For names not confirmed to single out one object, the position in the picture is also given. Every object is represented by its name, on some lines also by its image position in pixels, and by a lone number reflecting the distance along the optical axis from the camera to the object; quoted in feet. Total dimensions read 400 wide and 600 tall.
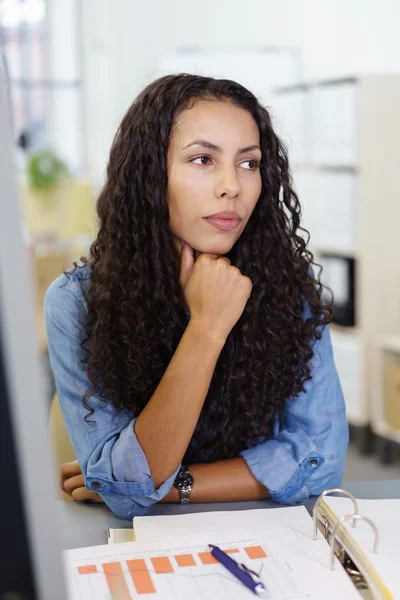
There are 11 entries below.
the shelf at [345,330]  12.32
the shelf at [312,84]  11.95
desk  3.47
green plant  19.22
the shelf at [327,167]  12.24
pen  2.69
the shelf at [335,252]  12.37
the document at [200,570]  2.69
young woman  3.86
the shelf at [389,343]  11.53
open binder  2.72
